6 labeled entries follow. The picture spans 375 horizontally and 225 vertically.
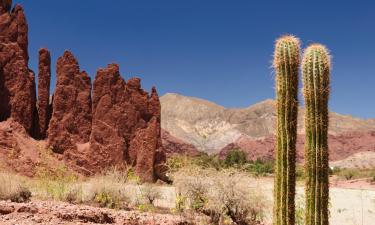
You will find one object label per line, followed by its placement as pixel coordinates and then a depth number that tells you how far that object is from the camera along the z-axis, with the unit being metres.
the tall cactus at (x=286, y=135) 7.06
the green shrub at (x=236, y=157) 43.10
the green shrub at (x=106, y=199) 13.57
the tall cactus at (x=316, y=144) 6.92
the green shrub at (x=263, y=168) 38.34
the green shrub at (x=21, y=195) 12.77
